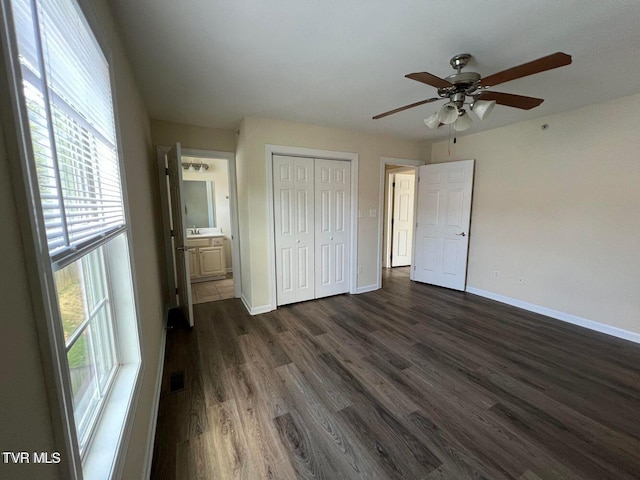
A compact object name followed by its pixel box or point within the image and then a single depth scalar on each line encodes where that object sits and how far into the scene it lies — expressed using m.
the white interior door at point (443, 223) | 4.05
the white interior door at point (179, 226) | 2.73
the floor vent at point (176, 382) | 2.01
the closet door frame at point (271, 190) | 3.30
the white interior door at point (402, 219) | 5.70
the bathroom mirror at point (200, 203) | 4.93
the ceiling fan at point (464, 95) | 1.71
